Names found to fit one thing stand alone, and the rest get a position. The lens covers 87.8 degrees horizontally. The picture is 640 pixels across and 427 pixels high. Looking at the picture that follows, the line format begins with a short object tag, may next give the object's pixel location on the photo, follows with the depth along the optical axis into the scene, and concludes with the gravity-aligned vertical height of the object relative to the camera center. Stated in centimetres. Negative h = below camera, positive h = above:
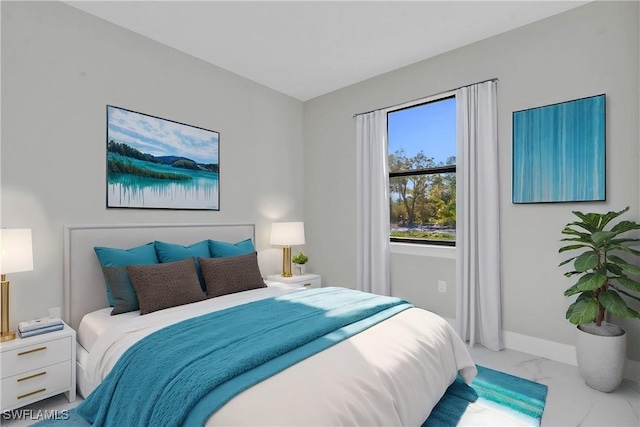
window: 343 +45
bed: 121 -69
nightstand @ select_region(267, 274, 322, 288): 375 -77
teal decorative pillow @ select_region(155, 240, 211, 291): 274 -33
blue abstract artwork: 248 +48
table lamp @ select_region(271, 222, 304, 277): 385 -27
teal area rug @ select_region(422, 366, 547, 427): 193 -120
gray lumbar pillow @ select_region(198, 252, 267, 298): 272 -52
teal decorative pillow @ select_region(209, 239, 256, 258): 309 -34
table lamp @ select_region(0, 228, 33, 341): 198 -27
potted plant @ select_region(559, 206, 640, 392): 215 -60
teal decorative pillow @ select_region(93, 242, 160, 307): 239 -34
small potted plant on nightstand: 406 -57
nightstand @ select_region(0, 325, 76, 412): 192 -93
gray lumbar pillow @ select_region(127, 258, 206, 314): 230 -52
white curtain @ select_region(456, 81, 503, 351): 296 -6
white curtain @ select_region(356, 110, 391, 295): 373 +10
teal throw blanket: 125 -64
